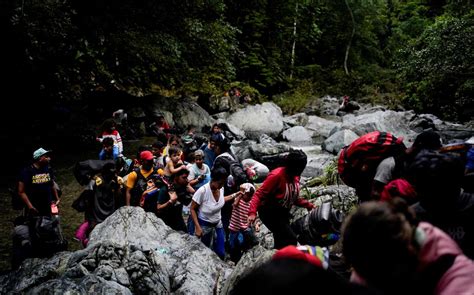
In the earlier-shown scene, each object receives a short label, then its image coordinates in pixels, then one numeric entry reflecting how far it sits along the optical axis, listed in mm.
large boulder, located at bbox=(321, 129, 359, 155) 14312
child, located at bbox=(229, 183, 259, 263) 5308
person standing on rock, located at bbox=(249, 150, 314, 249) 4180
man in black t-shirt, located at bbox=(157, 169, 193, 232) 5762
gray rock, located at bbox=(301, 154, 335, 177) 11227
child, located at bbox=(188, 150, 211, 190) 6253
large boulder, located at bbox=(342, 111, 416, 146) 16391
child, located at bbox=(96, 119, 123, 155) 8383
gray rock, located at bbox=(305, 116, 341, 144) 19109
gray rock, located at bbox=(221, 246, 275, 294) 3865
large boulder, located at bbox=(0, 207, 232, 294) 4184
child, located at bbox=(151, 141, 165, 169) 7519
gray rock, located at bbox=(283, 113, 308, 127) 21375
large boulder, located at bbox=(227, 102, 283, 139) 19300
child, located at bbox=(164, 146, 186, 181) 6109
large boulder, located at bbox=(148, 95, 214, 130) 18250
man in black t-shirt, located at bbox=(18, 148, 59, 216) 5496
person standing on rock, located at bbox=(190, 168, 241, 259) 5133
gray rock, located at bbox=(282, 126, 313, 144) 18328
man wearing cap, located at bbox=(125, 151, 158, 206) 6023
